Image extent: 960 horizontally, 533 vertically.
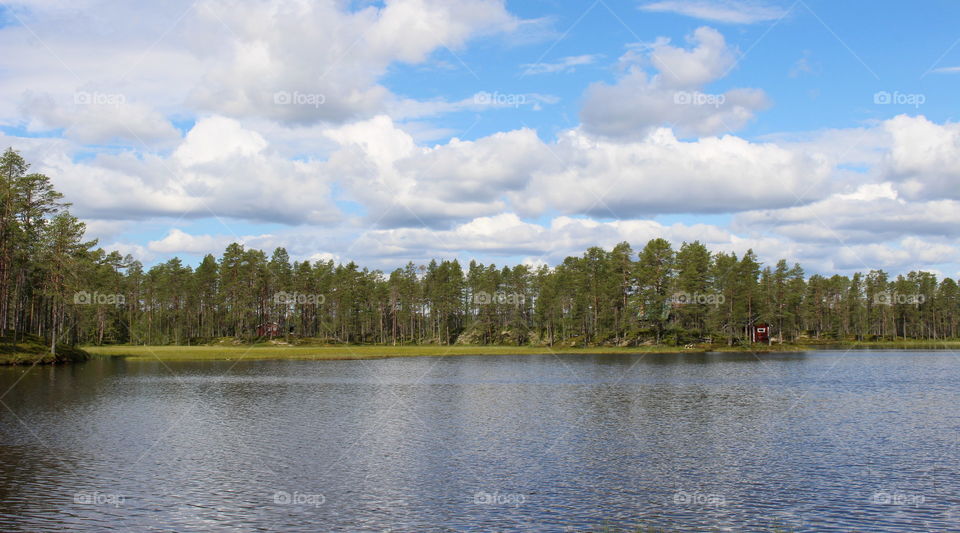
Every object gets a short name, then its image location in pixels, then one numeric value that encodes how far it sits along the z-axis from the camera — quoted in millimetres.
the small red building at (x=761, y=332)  167125
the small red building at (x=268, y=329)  180750
